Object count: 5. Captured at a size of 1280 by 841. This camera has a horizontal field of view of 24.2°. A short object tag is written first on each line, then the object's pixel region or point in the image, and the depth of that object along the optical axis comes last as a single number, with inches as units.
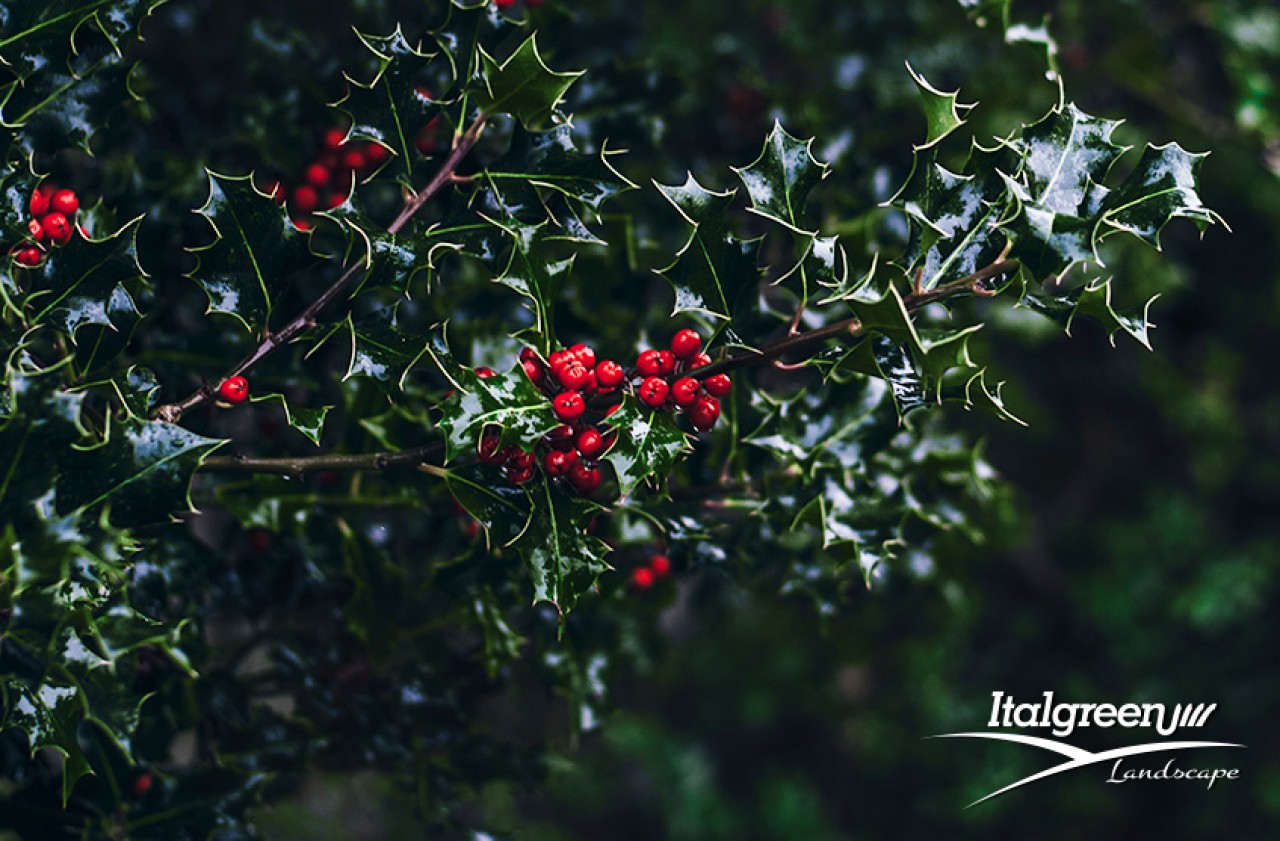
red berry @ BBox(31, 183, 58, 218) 32.3
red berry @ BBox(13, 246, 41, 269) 32.2
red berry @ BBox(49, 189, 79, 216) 32.5
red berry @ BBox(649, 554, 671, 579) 36.3
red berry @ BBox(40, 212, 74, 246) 32.3
